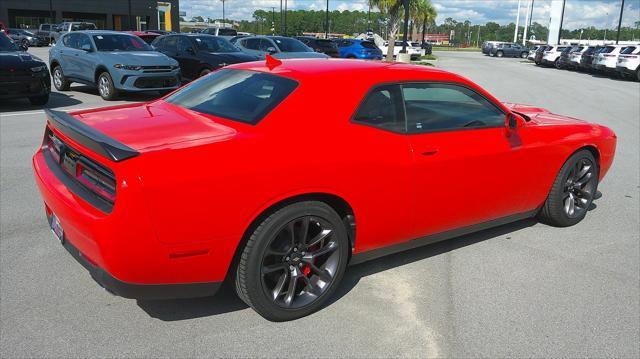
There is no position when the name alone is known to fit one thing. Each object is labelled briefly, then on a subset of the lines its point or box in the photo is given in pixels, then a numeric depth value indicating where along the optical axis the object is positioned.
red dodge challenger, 2.78
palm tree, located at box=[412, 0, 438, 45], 58.74
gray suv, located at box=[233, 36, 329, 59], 18.02
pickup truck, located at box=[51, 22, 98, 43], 37.47
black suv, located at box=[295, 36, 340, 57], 25.89
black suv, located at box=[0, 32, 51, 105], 10.53
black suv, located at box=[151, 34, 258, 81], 15.01
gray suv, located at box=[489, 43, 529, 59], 61.72
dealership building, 64.31
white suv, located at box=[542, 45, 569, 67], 37.54
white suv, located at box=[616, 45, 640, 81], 26.12
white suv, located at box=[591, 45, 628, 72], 28.02
